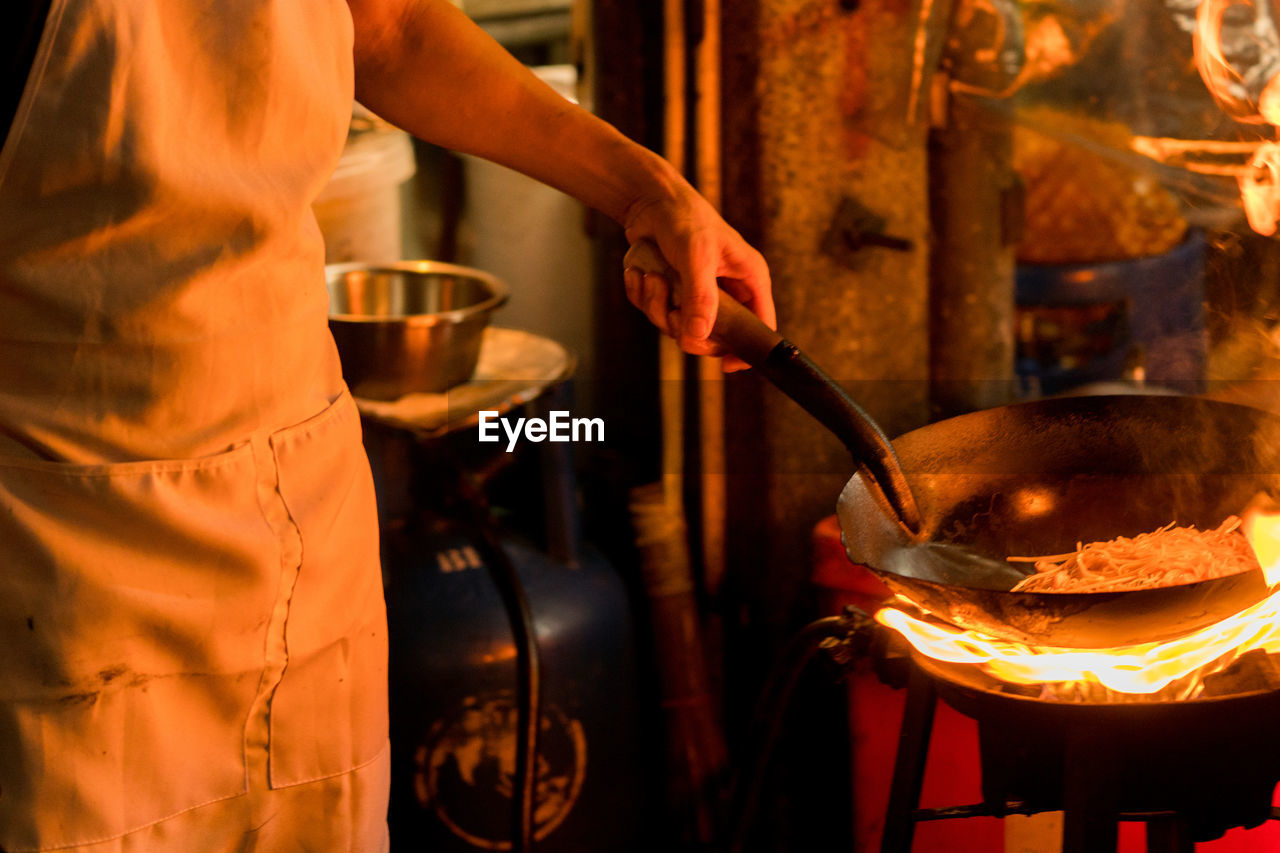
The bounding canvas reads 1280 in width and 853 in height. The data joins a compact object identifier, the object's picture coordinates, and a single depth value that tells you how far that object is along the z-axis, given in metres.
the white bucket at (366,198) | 3.04
